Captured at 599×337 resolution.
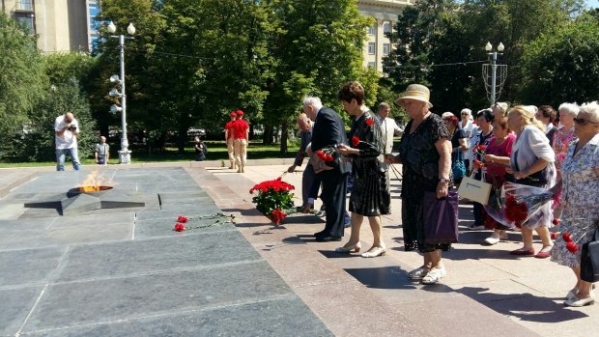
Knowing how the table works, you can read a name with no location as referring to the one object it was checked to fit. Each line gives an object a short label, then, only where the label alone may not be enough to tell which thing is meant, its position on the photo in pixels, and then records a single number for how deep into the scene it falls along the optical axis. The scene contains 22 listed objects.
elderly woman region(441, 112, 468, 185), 6.98
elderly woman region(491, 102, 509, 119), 5.68
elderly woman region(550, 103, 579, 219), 6.47
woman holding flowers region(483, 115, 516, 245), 5.61
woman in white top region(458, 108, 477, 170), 8.80
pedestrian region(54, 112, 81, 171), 11.12
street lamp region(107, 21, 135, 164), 19.82
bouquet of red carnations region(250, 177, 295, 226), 6.07
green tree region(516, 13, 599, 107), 26.97
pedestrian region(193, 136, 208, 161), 19.92
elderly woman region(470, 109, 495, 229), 6.70
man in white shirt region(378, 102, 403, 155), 7.37
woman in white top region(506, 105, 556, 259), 4.82
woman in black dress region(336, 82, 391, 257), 4.66
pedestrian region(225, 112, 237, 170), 14.81
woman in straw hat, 3.92
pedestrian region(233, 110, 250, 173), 14.25
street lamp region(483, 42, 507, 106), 22.00
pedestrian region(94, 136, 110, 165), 20.43
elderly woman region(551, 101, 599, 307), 3.74
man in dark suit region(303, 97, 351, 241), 5.20
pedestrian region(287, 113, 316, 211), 7.06
